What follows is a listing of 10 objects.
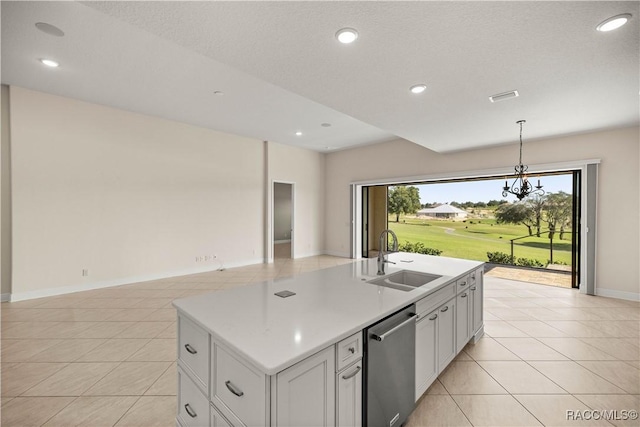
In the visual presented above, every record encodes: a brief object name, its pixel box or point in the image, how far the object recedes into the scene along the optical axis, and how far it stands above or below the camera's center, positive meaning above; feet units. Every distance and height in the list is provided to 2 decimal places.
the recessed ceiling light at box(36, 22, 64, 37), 7.93 +5.46
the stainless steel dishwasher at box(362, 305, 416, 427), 4.22 -2.79
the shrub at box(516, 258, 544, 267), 20.02 -4.10
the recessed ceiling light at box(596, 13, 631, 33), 5.55 +4.00
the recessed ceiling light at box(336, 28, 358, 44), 6.07 +4.05
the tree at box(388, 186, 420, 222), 26.45 +0.90
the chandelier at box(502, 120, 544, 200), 12.02 +0.94
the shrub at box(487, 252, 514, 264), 21.44 -4.01
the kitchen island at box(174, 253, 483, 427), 3.19 -1.96
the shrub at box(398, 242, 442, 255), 25.90 -3.96
